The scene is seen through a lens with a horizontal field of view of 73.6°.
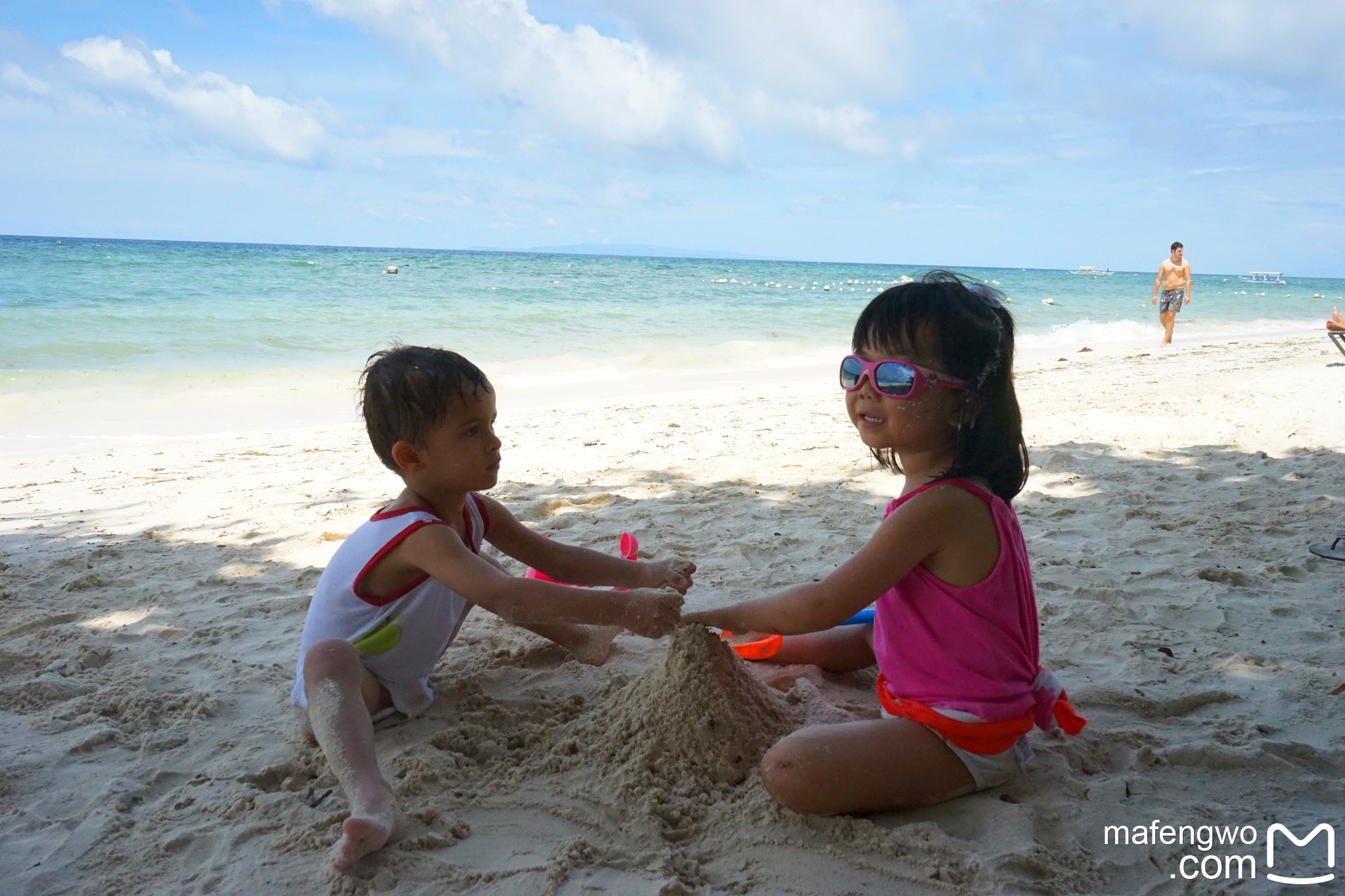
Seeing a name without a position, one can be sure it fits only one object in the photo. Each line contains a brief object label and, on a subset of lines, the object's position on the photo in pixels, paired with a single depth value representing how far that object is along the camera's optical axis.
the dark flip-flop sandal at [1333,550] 3.45
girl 2.01
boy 2.23
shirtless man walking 14.56
